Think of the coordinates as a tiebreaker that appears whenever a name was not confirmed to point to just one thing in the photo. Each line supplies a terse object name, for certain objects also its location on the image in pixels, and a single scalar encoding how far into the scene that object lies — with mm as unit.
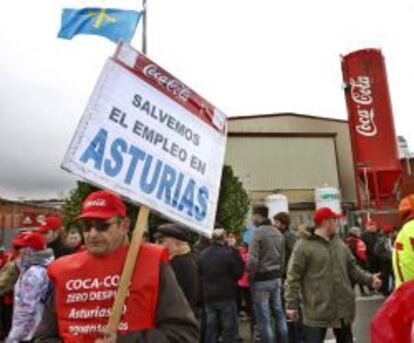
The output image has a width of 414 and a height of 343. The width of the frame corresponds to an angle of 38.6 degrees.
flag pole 13966
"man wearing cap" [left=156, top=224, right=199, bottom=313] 5479
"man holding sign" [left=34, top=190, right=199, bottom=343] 2521
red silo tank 29969
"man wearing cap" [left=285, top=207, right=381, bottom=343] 5801
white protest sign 2568
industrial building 39812
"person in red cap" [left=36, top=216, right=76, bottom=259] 7648
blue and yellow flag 8856
